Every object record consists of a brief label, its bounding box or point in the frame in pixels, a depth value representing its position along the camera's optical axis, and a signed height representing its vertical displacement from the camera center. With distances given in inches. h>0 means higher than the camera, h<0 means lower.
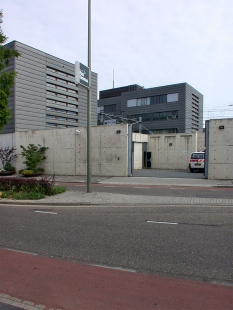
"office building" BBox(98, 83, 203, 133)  2381.9 +437.6
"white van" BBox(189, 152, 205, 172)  930.7 -20.2
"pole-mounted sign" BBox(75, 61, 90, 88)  434.9 +130.5
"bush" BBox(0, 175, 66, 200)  442.0 -60.5
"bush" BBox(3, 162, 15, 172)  988.6 -48.4
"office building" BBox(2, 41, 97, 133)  1574.8 +389.2
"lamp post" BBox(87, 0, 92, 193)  476.1 +48.5
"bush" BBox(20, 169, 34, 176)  869.3 -58.1
